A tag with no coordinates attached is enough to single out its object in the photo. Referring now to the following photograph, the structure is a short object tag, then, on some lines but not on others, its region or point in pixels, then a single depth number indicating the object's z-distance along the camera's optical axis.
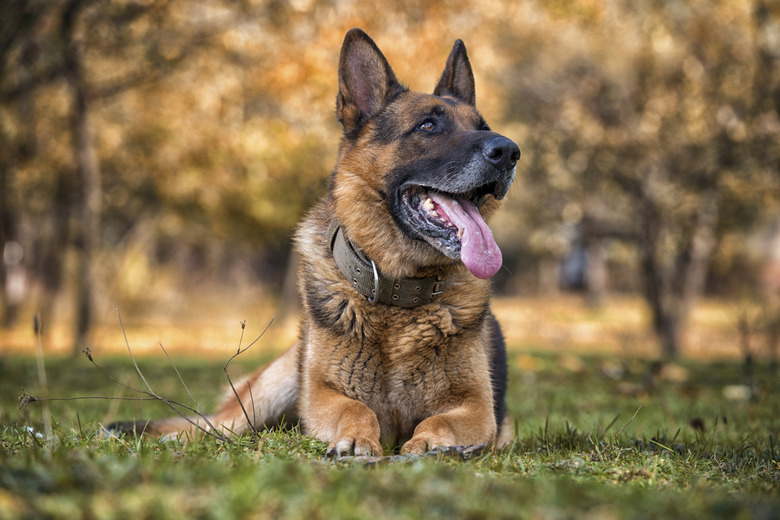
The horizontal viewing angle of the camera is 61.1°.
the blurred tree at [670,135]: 11.71
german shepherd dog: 3.75
